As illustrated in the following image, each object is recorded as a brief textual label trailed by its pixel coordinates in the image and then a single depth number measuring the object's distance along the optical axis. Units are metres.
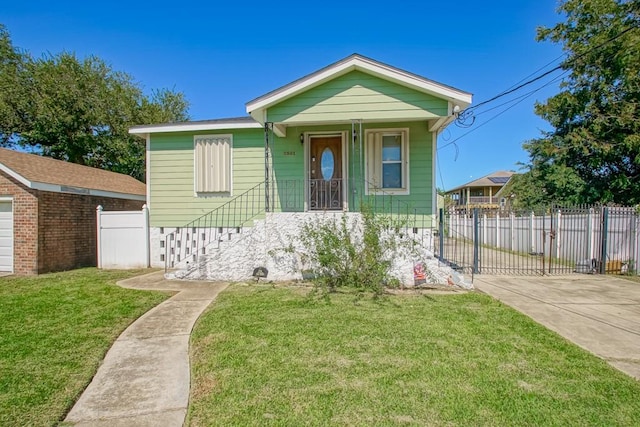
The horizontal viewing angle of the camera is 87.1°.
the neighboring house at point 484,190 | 44.93
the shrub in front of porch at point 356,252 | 6.86
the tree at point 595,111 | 15.68
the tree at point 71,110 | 20.30
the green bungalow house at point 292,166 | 7.93
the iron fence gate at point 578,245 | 9.53
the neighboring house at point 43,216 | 9.16
